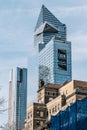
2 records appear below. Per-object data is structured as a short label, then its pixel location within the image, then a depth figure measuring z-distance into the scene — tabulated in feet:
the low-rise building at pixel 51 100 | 455.46
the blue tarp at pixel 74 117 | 283.51
